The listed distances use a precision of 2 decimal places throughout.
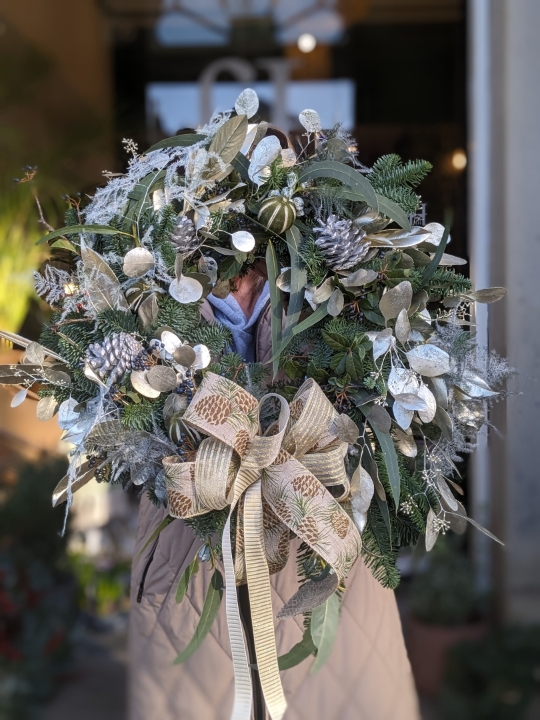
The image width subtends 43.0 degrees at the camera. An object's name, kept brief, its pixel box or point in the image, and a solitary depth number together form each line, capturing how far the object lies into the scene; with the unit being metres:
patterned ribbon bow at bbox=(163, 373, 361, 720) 0.74
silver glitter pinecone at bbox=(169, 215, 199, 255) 0.80
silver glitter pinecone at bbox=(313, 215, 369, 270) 0.80
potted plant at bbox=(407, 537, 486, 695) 1.94
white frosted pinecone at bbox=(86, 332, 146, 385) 0.76
